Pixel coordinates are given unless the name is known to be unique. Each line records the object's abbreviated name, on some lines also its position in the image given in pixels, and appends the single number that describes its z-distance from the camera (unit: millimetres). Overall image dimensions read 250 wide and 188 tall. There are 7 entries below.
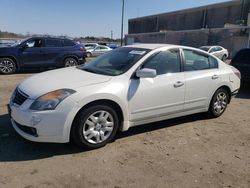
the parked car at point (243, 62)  5939
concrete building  23432
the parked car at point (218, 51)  16992
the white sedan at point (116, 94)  2537
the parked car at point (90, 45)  19587
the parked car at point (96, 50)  18595
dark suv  7719
